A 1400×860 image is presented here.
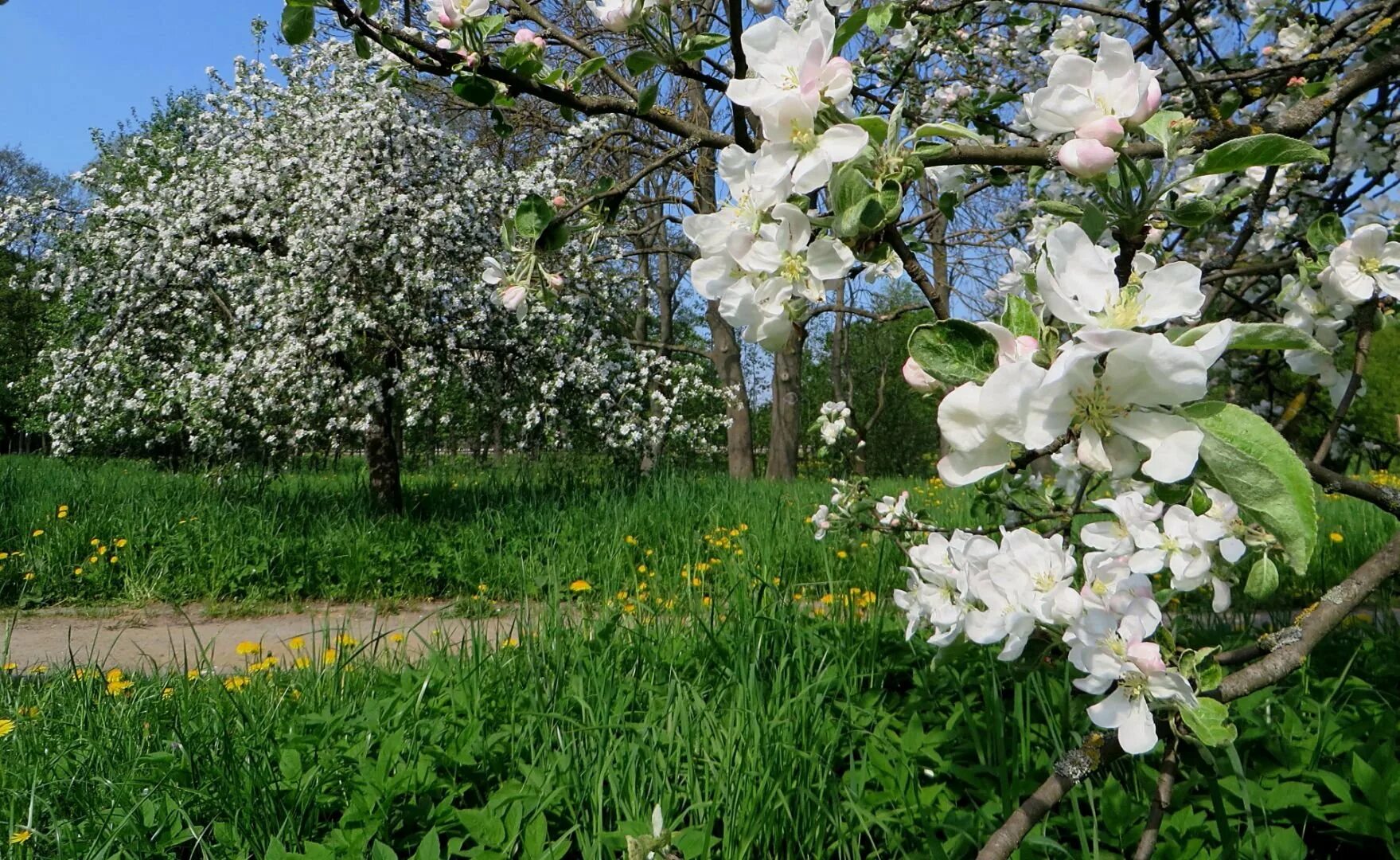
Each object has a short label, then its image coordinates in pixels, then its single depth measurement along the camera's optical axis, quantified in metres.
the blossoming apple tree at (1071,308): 0.58
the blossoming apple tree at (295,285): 5.12
